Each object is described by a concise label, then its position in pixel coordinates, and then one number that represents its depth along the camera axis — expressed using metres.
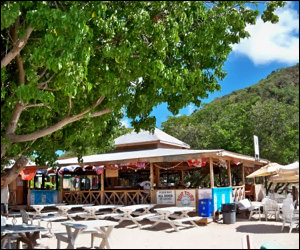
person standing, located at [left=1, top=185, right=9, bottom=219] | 16.48
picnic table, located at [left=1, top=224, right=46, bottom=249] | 7.80
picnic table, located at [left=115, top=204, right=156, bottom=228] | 13.30
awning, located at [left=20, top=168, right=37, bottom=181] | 19.66
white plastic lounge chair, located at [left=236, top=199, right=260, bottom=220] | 14.39
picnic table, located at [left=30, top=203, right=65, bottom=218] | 14.55
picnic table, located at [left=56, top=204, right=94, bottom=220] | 14.85
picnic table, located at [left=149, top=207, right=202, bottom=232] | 12.20
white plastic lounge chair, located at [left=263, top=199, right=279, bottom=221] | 13.80
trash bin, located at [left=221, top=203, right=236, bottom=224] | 13.38
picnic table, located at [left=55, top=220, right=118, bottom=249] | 8.26
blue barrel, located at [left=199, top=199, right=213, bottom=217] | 14.07
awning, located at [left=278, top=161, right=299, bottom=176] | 11.36
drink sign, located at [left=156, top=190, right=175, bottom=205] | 15.18
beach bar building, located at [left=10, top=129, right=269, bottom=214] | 14.73
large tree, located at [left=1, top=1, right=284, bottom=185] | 6.86
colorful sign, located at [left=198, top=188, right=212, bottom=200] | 14.31
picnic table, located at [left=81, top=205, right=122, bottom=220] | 14.49
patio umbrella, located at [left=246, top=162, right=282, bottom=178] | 15.83
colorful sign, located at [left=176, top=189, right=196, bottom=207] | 14.62
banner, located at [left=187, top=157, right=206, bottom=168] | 14.96
